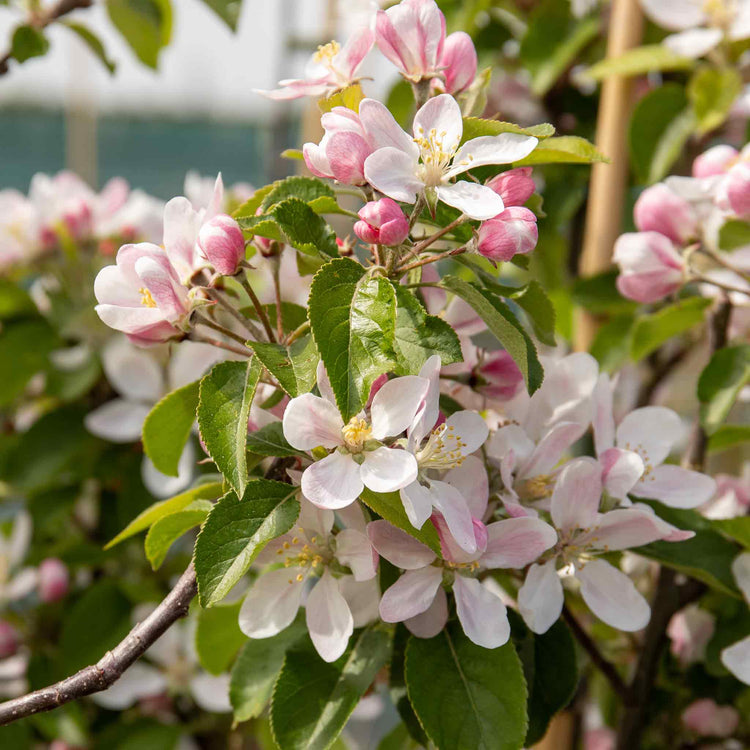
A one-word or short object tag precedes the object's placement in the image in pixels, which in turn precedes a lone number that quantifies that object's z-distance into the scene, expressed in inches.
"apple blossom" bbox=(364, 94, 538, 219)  20.8
